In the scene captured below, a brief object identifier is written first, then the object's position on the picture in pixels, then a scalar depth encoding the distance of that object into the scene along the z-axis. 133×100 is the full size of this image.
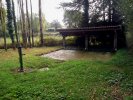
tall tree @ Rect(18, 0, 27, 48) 12.09
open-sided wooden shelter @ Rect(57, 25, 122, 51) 9.89
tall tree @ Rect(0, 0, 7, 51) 10.91
